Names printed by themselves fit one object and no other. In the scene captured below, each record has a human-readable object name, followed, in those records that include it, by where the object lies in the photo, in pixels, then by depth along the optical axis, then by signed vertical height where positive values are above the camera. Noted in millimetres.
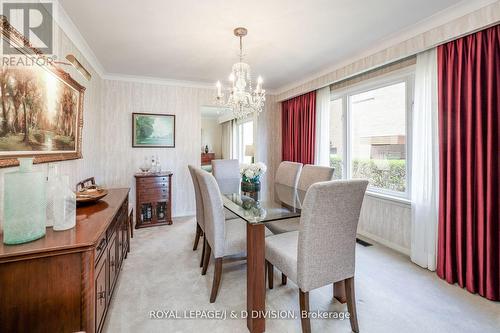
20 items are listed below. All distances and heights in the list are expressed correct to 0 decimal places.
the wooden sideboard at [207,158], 8016 +343
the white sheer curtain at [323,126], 3857 +695
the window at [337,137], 3768 +509
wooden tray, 1892 -243
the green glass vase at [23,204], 1145 -186
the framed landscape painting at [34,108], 1374 +432
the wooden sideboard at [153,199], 3732 -506
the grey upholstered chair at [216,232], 1888 -541
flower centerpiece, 2553 -91
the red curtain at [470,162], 1923 +49
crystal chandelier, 2512 +811
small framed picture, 4051 +664
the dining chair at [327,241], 1404 -468
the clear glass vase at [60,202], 1349 -199
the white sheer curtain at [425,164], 2396 +40
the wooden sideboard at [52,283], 1111 -578
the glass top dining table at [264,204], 1807 -347
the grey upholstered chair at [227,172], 3346 -64
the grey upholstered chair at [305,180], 2391 -142
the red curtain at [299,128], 4133 +768
